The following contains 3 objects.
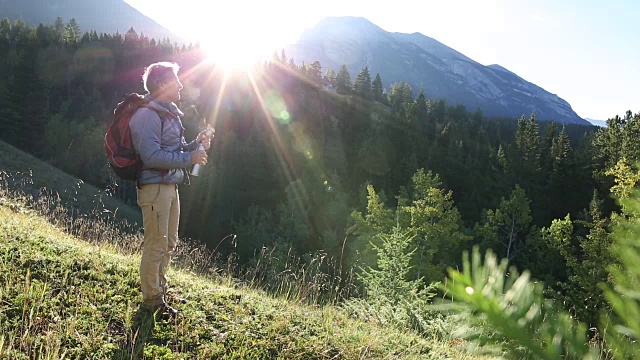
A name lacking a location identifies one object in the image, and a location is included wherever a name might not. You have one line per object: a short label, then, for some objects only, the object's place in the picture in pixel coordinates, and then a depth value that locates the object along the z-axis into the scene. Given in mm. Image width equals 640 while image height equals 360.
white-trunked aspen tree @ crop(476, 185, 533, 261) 27281
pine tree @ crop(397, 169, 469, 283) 21781
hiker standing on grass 3471
